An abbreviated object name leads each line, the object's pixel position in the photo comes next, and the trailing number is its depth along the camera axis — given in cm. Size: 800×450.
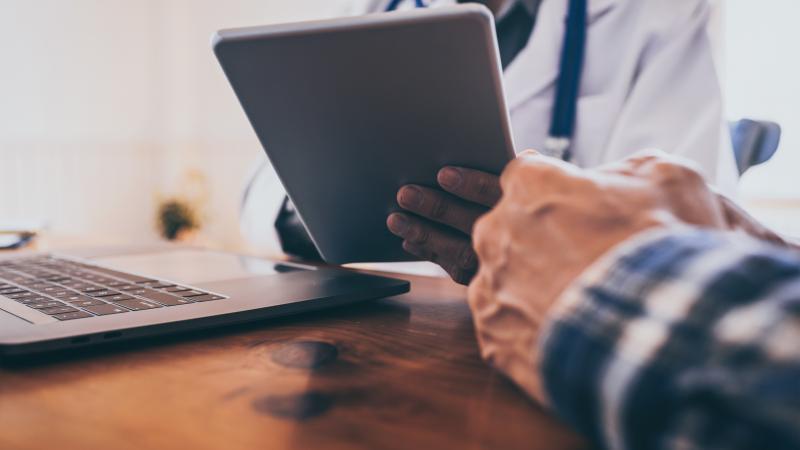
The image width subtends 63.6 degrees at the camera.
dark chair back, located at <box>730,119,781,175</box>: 89
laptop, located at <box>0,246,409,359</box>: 37
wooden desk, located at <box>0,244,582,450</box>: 26
